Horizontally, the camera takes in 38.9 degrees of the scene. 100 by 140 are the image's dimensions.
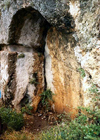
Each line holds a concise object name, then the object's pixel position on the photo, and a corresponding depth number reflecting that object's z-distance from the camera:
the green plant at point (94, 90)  1.91
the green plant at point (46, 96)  3.95
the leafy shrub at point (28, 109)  3.70
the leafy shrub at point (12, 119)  3.00
